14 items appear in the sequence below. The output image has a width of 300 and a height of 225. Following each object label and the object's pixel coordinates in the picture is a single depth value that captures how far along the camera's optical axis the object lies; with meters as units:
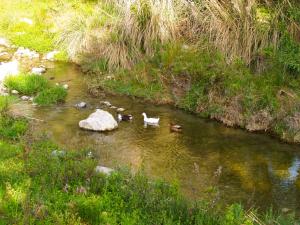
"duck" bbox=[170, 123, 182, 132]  12.84
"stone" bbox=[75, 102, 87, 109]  14.22
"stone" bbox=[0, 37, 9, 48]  20.88
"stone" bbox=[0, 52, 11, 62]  19.14
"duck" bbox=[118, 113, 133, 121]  13.38
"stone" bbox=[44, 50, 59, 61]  19.20
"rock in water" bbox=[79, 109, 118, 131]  12.61
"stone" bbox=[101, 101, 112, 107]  14.61
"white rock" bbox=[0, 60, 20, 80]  16.46
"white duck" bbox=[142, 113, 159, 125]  13.17
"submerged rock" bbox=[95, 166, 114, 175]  8.69
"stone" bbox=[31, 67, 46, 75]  17.22
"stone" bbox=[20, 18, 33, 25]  22.73
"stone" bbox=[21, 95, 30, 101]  14.75
